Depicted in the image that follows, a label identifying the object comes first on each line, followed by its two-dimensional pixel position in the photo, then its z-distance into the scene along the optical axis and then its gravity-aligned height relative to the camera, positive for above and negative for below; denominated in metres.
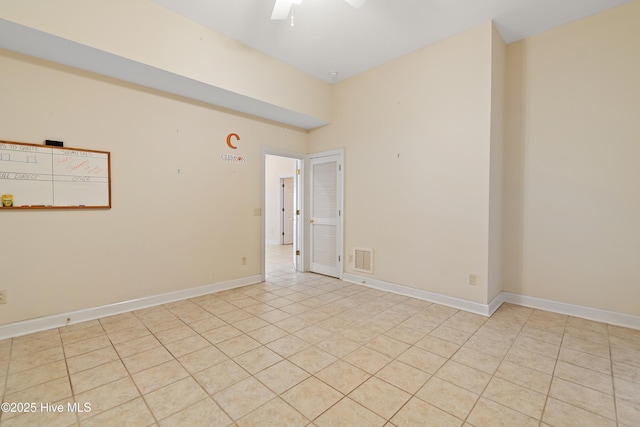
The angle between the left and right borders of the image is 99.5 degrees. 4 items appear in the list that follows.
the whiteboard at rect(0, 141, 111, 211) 2.62 +0.34
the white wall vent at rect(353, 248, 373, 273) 4.34 -0.82
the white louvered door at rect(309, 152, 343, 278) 4.82 -0.08
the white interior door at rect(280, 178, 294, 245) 8.99 +0.05
